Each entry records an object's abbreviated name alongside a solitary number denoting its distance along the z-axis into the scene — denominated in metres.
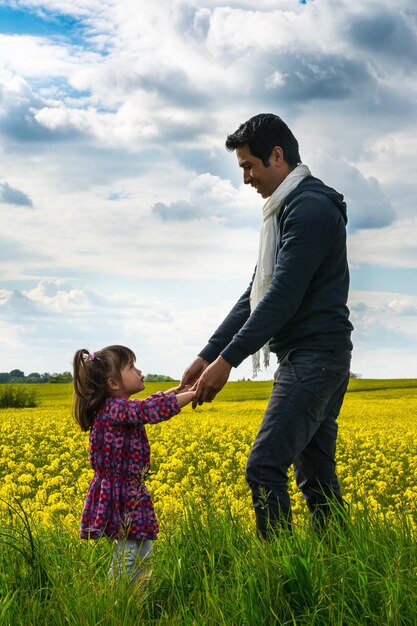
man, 4.22
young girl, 4.25
